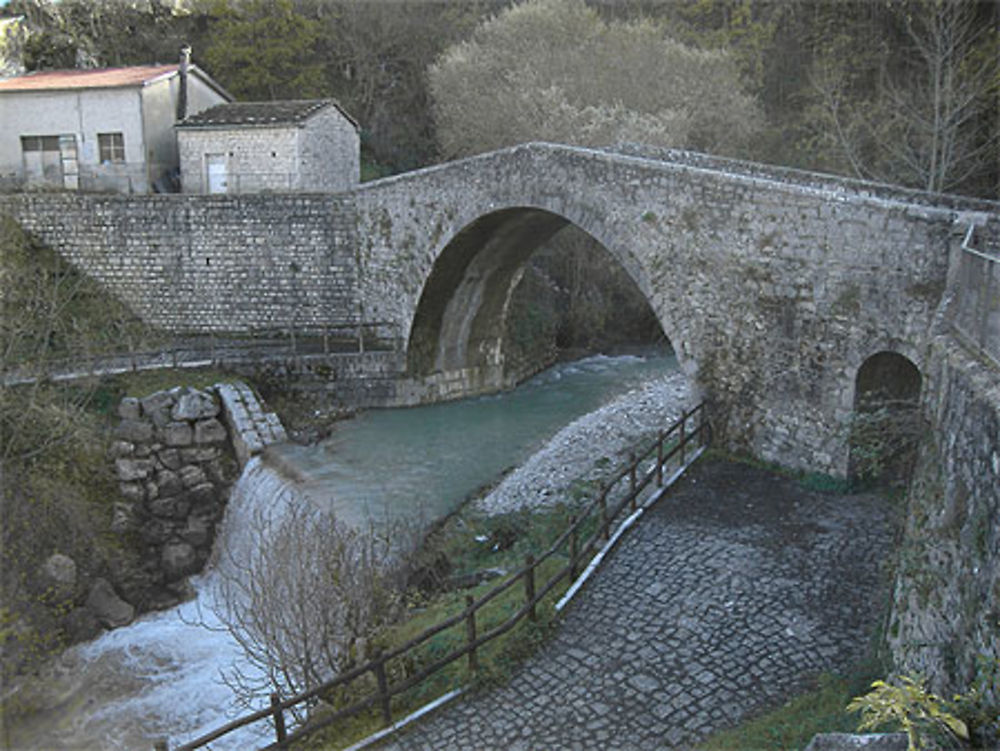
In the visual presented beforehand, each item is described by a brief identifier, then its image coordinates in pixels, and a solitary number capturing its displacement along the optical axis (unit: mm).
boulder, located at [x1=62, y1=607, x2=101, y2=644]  11500
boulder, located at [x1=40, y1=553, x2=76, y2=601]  11781
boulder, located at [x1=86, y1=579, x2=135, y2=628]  11977
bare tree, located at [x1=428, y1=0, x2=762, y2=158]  23469
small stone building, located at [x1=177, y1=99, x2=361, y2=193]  21750
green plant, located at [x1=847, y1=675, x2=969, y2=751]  3475
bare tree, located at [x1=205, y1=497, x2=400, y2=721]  6867
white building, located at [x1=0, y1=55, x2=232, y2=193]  23172
